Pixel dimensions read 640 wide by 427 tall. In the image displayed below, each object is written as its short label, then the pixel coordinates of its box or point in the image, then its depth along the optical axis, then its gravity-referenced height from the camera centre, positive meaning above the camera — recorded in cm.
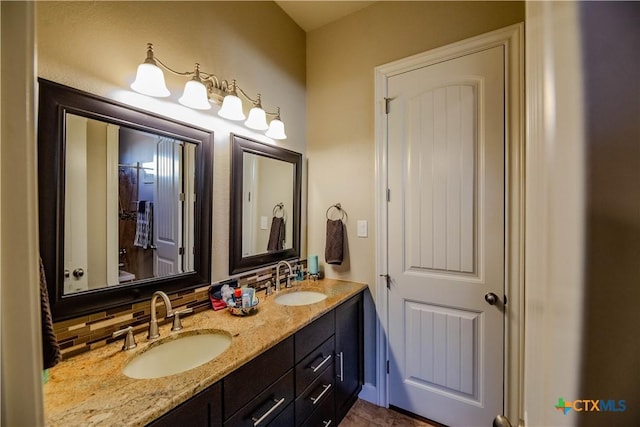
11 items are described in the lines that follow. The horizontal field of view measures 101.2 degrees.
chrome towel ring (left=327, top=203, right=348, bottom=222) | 199 +1
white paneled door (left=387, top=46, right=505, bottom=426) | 148 -15
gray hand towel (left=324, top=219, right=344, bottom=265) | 191 -22
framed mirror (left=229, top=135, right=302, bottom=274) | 157 +6
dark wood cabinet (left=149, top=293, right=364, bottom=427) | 83 -71
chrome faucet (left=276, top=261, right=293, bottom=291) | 179 -42
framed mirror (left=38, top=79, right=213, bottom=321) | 90 +4
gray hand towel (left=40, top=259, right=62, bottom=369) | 52 -27
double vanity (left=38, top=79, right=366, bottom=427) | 79 -36
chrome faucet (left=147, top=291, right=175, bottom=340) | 107 -42
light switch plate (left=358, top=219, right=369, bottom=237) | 190 -11
